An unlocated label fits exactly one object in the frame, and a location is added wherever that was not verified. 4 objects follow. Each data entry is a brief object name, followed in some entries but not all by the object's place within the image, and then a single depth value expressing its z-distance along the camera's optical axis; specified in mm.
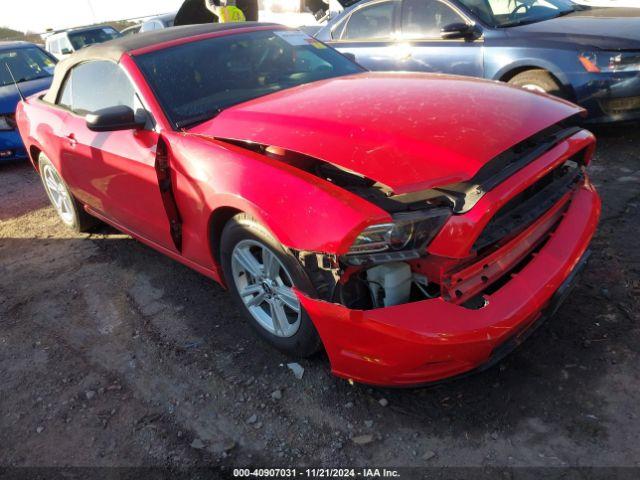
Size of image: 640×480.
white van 13933
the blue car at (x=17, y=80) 6879
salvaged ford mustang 2059
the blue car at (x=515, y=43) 4609
